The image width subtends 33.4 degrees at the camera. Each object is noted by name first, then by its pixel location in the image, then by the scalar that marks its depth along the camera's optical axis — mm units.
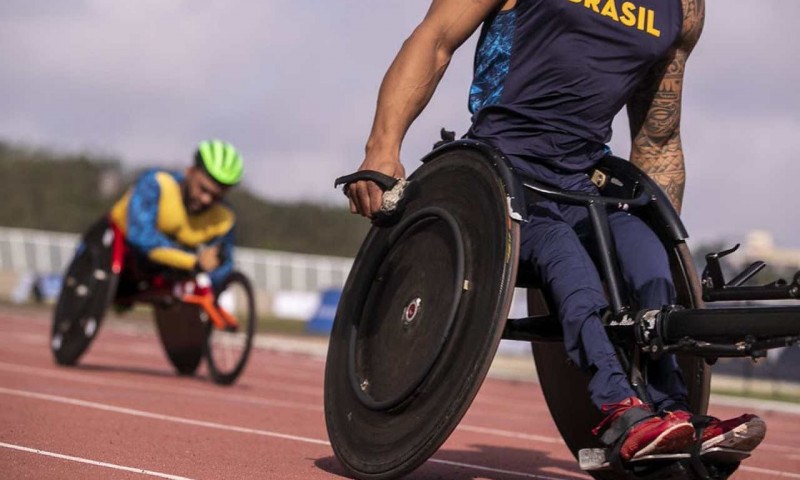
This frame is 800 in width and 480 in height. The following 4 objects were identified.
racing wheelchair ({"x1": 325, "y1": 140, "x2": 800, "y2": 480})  4156
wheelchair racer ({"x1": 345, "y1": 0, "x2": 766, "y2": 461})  4535
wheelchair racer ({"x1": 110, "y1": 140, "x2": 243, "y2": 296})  11406
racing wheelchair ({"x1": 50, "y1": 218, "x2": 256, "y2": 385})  11438
